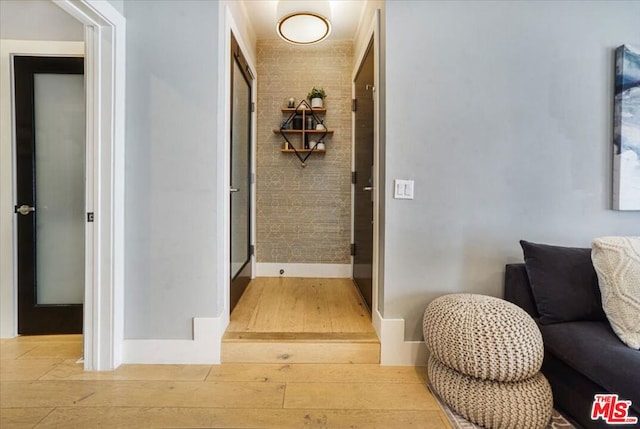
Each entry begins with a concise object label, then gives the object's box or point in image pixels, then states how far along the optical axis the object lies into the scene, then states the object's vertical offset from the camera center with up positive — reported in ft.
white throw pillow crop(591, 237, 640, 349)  4.50 -1.12
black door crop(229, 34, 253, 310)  7.75 +0.90
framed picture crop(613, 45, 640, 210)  6.09 +1.65
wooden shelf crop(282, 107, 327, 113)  10.34 +3.24
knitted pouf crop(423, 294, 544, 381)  4.44 -1.97
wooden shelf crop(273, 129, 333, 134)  10.28 +2.50
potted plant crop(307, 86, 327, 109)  10.28 +3.64
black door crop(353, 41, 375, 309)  7.85 +0.81
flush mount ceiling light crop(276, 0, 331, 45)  6.89 +4.35
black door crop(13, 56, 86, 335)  7.25 +0.32
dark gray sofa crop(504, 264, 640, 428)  3.94 -2.19
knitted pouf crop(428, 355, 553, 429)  4.41 -2.84
